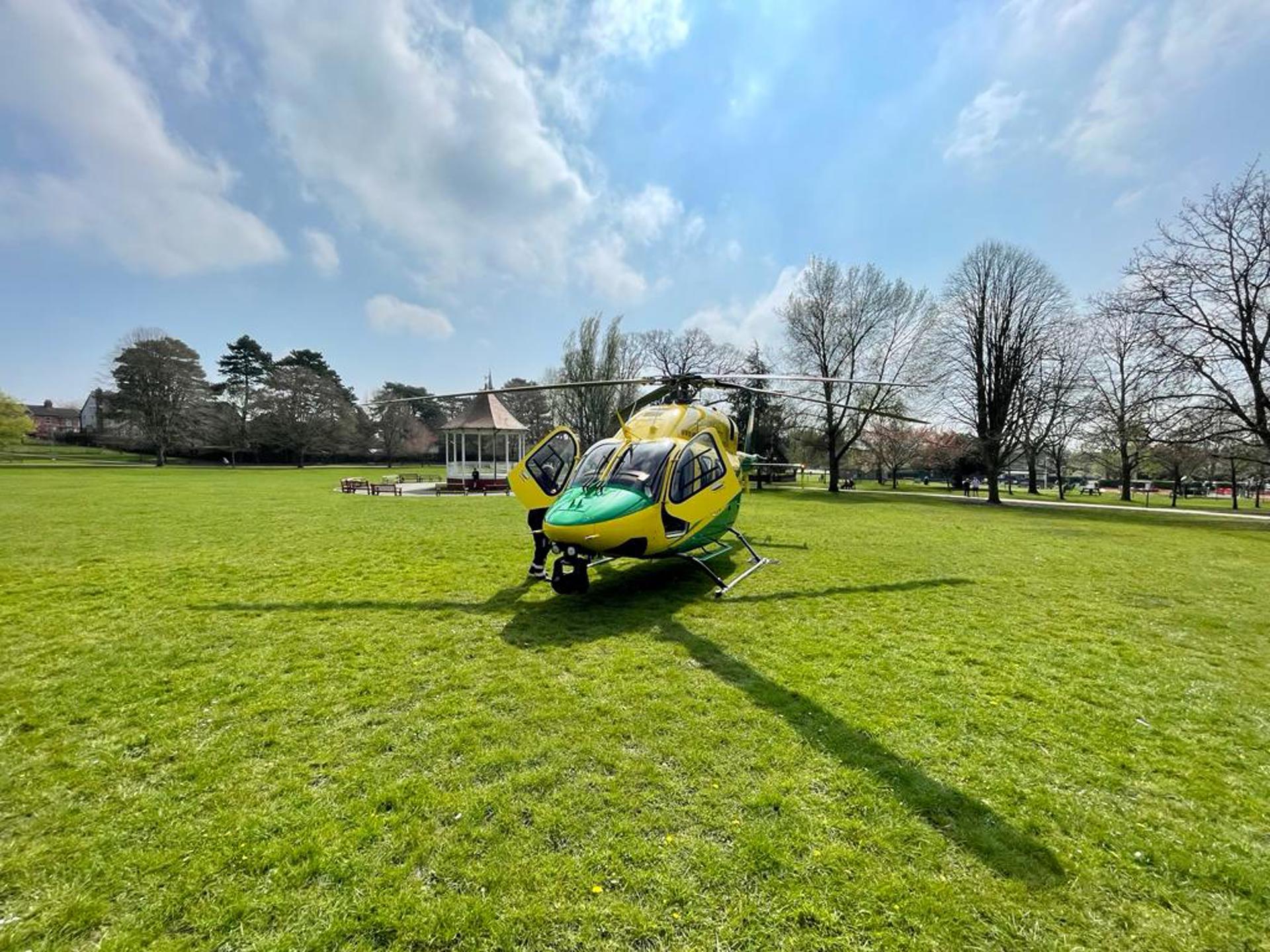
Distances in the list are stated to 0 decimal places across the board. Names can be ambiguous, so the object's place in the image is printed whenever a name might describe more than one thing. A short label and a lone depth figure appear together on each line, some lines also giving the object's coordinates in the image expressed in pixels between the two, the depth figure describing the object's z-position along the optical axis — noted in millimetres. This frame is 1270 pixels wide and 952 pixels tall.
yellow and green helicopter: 6629
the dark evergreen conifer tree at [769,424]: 38375
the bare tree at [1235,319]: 19453
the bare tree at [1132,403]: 20906
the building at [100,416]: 54500
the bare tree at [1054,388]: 27766
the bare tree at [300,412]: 56656
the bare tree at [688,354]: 41281
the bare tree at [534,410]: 59188
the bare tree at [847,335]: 31125
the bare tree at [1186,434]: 19900
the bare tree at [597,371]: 39344
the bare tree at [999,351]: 27734
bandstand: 31406
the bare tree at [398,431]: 69750
